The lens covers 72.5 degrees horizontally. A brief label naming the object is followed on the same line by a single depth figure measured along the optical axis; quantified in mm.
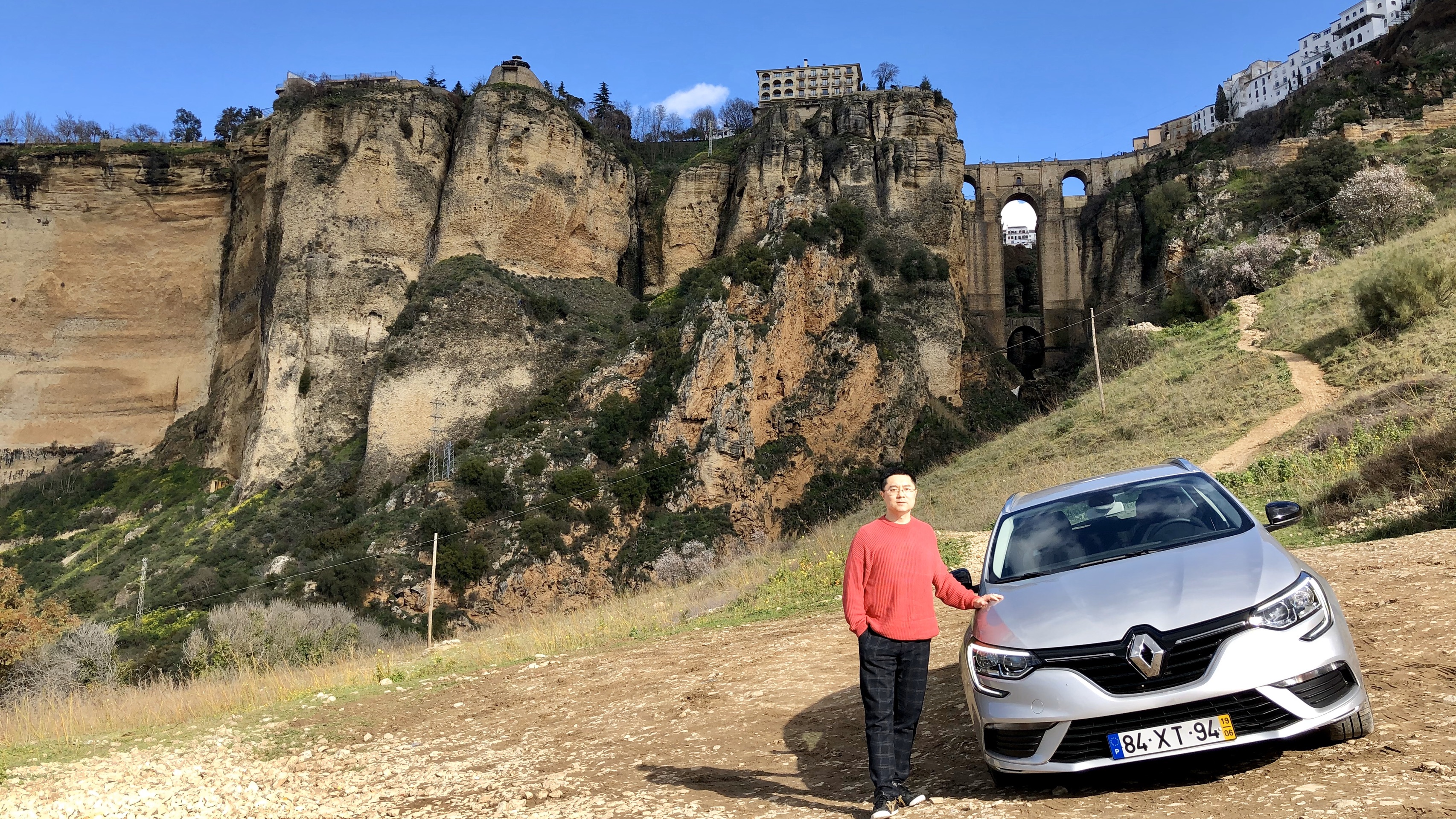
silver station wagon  4324
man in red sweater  4855
